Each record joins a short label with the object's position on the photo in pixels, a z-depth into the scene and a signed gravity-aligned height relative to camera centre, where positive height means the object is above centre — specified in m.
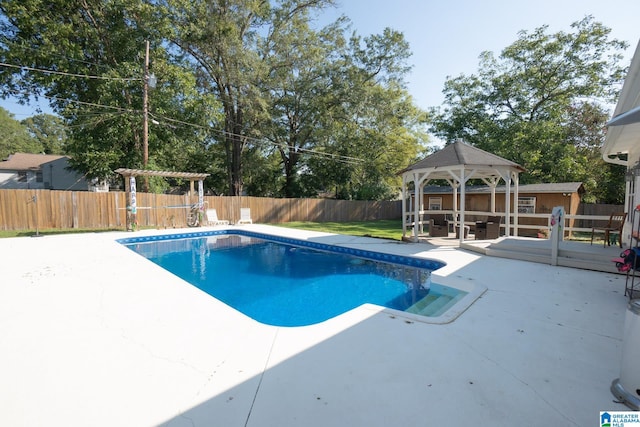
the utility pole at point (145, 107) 12.39 +4.13
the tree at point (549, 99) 15.14 +5.95
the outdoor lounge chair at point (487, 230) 8.30 -0.91
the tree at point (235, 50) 15.79 +8.79
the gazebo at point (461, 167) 7.57 +0.88
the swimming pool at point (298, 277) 4.75 -1.74
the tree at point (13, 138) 33.84 +7.99
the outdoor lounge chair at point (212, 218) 13.83 -0.86
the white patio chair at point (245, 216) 15.41 -0.85
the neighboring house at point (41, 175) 23.36 +2.22
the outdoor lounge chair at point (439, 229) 9.62 -1.01
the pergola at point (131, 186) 10.92 +0.57
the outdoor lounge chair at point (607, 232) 6.14 -0.76
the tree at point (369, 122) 19.81 +5.89
